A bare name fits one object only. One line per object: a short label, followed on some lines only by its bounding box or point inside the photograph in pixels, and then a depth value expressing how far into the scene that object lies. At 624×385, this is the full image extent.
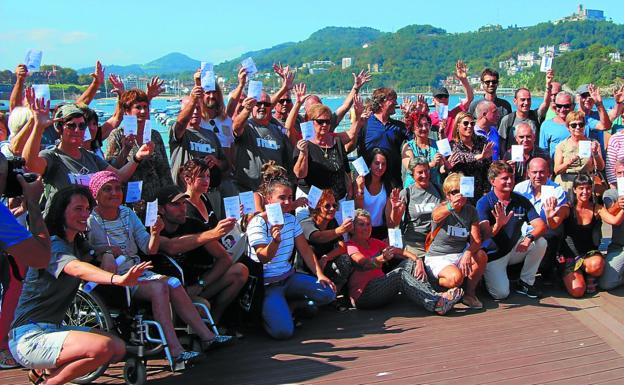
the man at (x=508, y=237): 6.16
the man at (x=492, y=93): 7.77
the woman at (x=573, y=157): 6.77
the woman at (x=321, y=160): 6.21
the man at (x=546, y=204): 6.33
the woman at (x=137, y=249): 4.33
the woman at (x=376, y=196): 6.47
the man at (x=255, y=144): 6.30
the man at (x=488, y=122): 7.02
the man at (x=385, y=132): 6.85
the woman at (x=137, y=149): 5.72
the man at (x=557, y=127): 7.21
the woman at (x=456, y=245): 5.87
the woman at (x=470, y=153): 6.61
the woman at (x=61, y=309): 3.72
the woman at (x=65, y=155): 4.69
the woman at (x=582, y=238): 6.27
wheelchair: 4.22
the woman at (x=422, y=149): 6.75
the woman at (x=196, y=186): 5.25
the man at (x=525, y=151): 6.87
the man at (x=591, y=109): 7.54
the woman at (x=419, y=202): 6.41
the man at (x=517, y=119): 7.36
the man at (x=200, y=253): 4.89
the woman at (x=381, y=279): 5.77
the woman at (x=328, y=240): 5.89
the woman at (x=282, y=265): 5.27
